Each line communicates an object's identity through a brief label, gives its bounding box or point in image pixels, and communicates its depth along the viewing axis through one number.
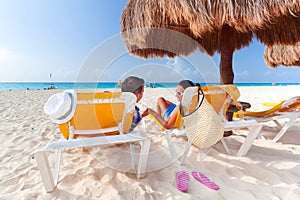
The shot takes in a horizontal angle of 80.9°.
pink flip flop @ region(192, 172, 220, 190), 1.41
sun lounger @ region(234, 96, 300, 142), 2.46
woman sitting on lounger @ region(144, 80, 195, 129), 2.03
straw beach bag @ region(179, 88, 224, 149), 1.72
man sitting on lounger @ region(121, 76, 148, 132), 2.11
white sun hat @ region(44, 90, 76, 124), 1.36
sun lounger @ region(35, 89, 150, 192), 1.33
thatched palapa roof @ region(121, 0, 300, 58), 1.95
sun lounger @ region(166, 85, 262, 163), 1.73
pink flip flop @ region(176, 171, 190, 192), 1.40
